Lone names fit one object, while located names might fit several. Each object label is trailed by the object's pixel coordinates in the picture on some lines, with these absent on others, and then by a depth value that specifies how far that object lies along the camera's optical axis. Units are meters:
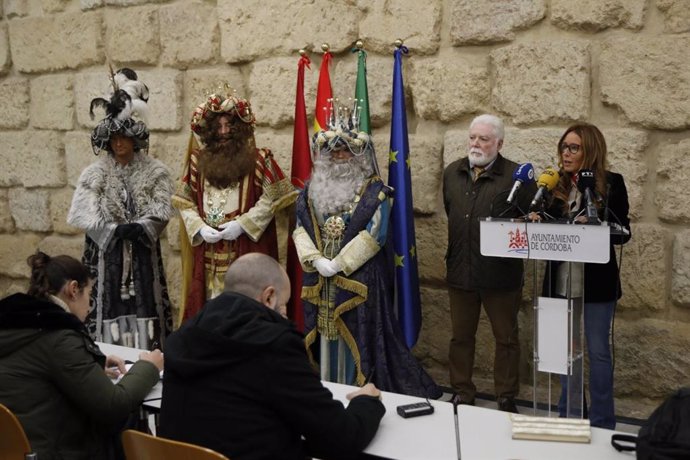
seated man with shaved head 2.06
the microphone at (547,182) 3.14
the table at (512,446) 2.07
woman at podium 3.44
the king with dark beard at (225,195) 4.30
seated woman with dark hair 2.40
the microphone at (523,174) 3.31
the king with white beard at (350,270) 3.98
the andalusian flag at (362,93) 4.36
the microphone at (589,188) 3.00
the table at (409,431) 2.11
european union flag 4.23
